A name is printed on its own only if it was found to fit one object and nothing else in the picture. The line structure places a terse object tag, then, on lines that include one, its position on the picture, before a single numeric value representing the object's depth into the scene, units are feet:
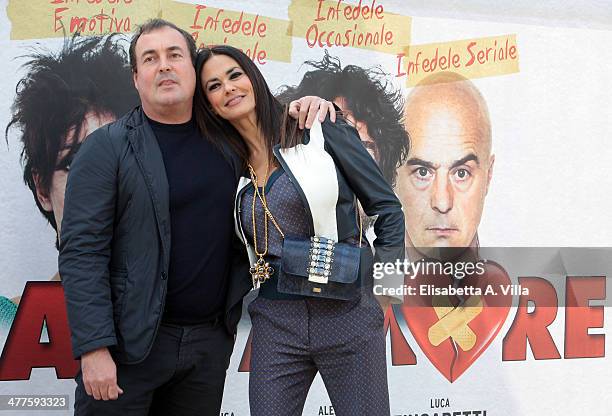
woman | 7.14
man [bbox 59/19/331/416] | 6.94
